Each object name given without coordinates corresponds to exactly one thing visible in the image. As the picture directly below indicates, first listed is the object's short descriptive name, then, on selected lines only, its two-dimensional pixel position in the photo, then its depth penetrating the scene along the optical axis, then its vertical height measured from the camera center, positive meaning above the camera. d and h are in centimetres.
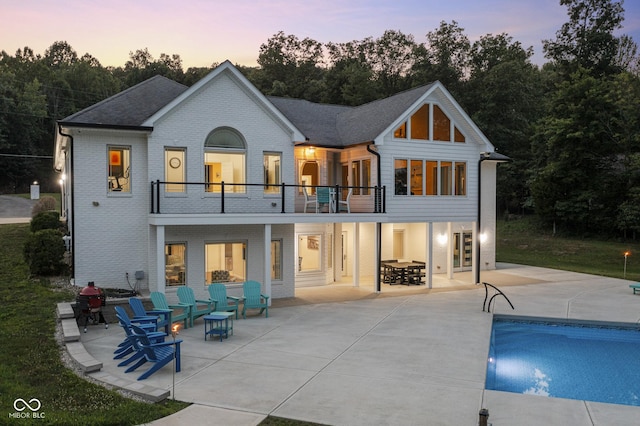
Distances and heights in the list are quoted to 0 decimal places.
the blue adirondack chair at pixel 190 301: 1382 -283
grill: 1262 -264
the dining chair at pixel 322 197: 1861 +15
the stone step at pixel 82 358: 918 -305
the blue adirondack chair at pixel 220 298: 1463 -291
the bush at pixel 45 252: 1706 -175
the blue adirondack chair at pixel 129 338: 980 -279
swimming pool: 966 -380
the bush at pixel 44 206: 3068 -27
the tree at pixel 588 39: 4466 +1508
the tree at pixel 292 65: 5553 +1767
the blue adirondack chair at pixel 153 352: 933 -293
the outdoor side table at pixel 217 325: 1218 -314
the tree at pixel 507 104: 4703 +959
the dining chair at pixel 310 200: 1831 +4
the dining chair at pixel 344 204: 1896 -12
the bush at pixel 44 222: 2127 -88
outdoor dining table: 2127 -301
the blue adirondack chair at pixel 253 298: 1516 -299
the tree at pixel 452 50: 5403 +1674
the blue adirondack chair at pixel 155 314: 1192 -280
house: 1589 +71
